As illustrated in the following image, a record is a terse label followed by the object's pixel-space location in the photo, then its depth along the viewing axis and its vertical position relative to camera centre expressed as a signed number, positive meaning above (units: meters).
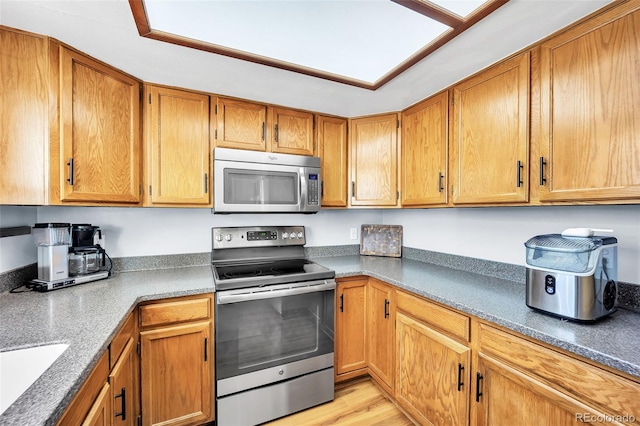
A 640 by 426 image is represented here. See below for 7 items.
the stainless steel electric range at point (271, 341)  1.64 -0.84
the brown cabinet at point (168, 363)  1.38 -0.84
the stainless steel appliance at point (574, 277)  1.05 -0.27
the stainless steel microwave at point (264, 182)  1.90 +0.22
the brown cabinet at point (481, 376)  0.90 -0.70
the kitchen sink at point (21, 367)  0.83 -0.49
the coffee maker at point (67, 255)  1.47 -0.26
